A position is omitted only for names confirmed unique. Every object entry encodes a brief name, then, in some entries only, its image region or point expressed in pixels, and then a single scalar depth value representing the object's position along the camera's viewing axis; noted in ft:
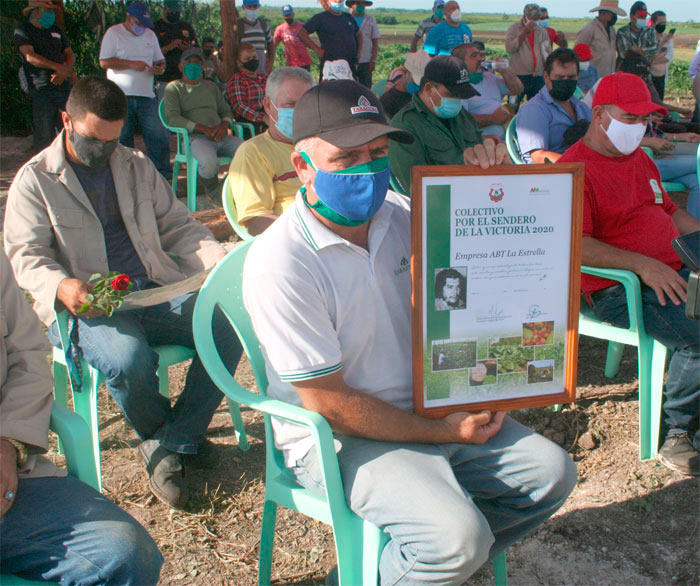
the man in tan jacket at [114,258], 9.19
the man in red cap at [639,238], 10.04
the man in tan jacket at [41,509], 5.83
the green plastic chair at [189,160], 23.13
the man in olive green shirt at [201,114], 22.84
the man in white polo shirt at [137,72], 24.22
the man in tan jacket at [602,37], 33.42
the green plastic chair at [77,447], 6.66
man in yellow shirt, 12.03
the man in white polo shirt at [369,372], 6.21
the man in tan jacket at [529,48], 31.27
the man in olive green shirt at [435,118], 14.01
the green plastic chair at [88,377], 9.44
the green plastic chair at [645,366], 10.30
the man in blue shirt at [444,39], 22.86
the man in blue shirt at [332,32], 32.04
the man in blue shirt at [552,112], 16.65
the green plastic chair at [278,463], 6.42
